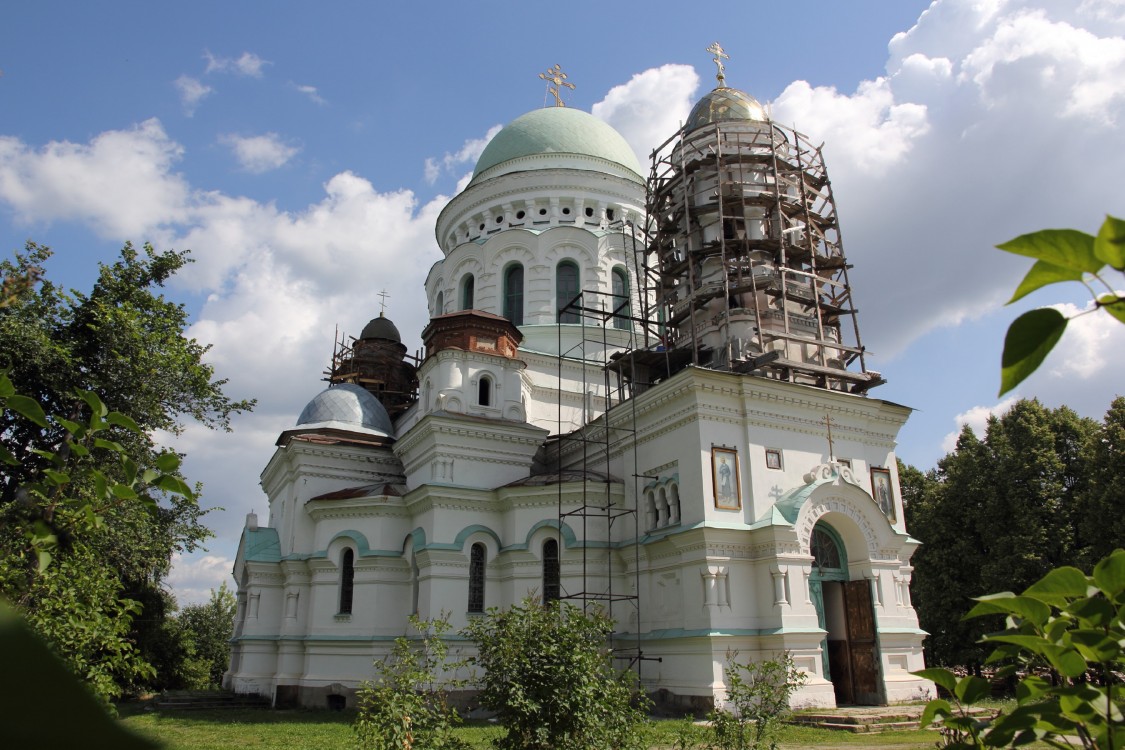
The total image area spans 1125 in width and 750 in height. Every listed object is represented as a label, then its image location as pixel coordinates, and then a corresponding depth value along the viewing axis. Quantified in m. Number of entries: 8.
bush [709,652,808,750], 7.43
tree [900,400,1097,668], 20.09
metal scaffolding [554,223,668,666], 15.54
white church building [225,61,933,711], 14.45
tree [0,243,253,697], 14.67
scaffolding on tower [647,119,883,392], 16.59
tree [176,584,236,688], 31.28
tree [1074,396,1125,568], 18.55
